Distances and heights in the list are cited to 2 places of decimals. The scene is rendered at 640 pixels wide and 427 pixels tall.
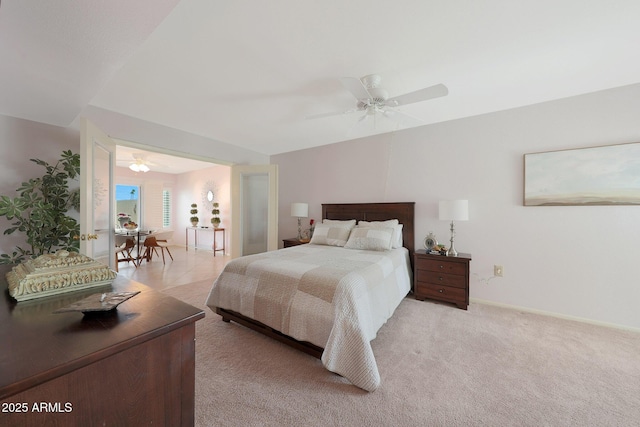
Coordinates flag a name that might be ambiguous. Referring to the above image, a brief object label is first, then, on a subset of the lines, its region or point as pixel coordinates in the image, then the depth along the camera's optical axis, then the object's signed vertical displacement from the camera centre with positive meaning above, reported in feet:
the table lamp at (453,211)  9.42 +0.07
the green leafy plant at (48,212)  7.24 -0.01
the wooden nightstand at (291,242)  13.80 -1.77
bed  5.42 -2.40
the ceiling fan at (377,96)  6.27 +3.41
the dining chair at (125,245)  15.49 -2.17
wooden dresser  1.80 -1.33
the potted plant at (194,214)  22.42 -0.24
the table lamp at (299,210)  14.26 +0.14
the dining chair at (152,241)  16.41 -2.12
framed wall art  7.70 +1.28
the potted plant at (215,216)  20.63 -0.35
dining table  16.38 -1.69
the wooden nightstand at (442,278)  9.31 -2.65
